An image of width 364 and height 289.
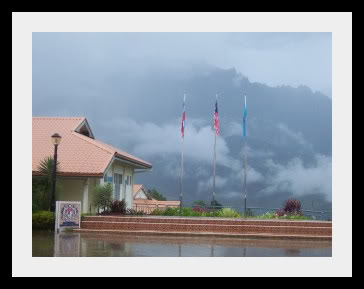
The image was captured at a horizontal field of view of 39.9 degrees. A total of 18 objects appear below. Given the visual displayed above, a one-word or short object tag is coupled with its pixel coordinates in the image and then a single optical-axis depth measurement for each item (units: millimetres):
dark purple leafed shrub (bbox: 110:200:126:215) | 24406
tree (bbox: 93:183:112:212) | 24406
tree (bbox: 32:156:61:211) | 21812
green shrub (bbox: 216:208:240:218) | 24438
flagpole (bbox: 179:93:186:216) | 24672
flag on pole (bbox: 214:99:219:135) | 24423
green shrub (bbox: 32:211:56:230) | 20281
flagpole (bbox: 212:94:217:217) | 24248
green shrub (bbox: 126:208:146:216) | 24859
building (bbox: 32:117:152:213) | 23614
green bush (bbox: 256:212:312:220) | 23859
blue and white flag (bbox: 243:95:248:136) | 24350
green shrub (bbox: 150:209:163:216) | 26409
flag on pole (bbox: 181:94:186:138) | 25209
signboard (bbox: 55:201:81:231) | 19797
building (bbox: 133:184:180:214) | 32525
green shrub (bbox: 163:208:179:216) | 26203
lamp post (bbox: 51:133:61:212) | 19875
